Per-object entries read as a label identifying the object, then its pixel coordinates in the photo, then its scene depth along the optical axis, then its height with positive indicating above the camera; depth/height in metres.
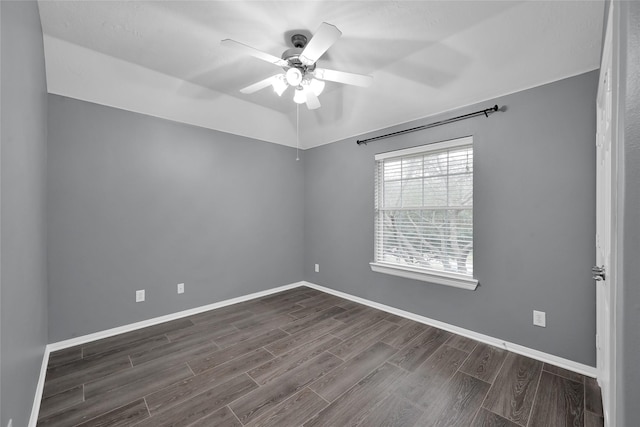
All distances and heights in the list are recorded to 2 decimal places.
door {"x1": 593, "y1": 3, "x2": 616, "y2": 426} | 1.08 -0.20
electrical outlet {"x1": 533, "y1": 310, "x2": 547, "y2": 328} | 2.30 -0.95
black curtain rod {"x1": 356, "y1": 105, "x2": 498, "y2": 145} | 2.59 +0.99
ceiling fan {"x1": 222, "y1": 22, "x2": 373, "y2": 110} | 1.77 +1.15
